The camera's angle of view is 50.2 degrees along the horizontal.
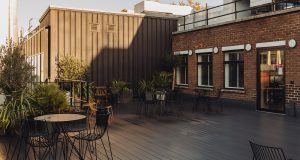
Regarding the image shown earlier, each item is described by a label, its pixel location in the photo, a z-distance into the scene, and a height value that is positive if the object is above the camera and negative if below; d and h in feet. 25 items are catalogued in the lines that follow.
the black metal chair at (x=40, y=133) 16.61 -2.79
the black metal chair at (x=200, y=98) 37.59 -2.04
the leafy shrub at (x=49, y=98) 25.26 -1.37
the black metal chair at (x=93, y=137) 17.07 -3.02
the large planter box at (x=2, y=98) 25.21 -1.34
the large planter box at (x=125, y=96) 45.65 -2.21
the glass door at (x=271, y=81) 35.73 -0.10
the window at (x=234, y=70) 41.65 +1.38
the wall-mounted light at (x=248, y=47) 39.38 +4.11
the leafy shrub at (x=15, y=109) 23.02 -2.05
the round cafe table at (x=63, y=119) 17.33 -2.13
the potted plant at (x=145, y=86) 50.24 -0.85
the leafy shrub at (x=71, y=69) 45.70 +1.72
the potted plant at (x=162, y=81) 50.34 -0.07
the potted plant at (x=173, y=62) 51.01 +2.98
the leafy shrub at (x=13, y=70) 24.93 +0.86
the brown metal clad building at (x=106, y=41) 48.88 +6.51
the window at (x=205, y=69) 47.23 +1.68
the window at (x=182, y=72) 52.60 +1.40
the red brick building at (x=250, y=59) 34.53 +2.74
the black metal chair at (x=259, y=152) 11.95 -2.69
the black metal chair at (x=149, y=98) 34.68 -1.88
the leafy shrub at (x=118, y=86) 46.83 -0.79
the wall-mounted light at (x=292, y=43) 33.78 +3.93
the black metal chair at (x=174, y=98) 37.78 -2.10
